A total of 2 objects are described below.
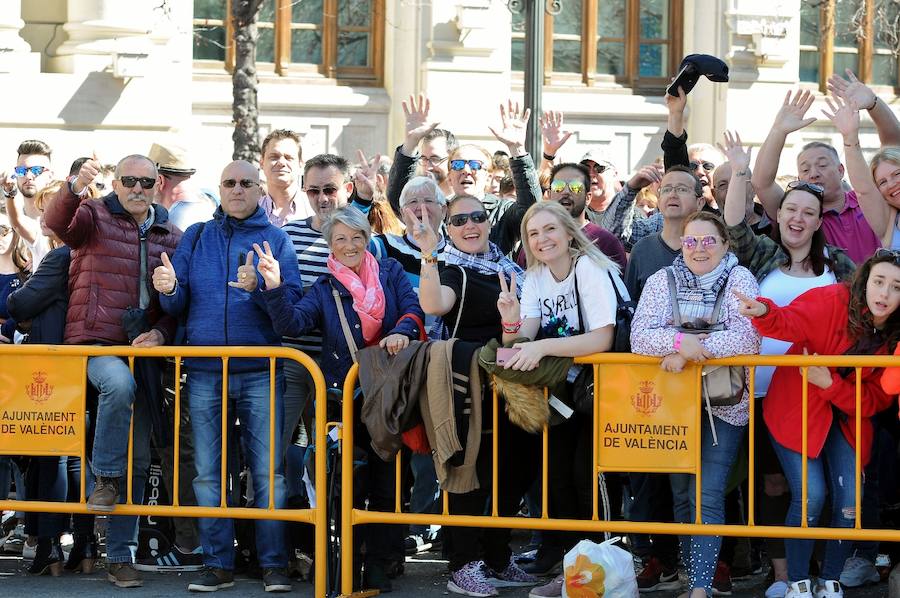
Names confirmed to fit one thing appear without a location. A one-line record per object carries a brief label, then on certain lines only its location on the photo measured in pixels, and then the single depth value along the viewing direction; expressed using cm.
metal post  1254
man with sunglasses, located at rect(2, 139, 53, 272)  919
